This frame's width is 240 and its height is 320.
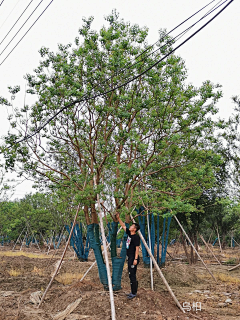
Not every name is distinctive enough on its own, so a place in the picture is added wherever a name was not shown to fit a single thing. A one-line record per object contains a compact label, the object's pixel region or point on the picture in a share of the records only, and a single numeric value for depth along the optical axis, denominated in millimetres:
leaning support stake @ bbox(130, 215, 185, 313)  7533
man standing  7773
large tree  8594
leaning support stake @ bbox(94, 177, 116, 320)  6217
